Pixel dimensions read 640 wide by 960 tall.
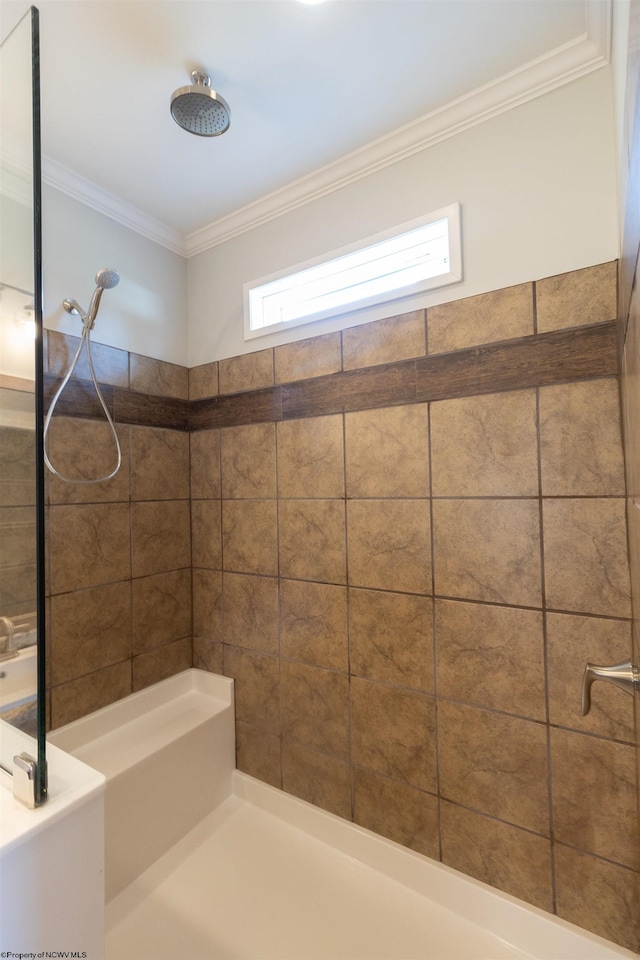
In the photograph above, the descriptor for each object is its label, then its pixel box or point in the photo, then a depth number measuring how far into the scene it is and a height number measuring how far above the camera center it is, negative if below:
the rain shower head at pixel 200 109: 1.25 +1.14
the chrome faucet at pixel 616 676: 0.72 -0.34
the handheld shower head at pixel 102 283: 1.54 +0.75
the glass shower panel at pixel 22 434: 0.81 +0.12
